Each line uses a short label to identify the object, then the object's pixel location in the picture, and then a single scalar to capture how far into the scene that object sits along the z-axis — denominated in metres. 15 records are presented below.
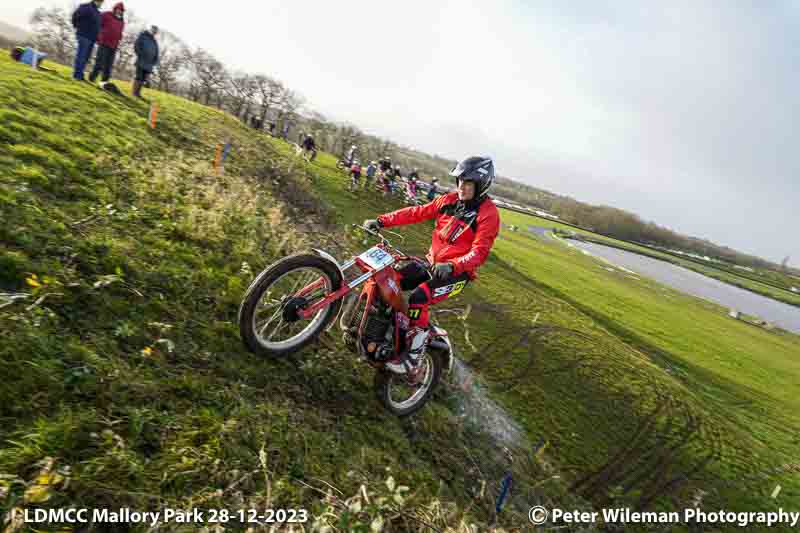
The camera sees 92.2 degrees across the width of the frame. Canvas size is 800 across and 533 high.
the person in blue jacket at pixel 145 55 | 14.19
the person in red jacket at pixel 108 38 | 12.64
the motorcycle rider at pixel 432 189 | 36.89
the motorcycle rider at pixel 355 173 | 24.45
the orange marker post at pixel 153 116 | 10.70
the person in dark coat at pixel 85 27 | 11.55
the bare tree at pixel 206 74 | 73.62
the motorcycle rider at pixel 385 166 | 30.48
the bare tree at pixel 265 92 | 76.38
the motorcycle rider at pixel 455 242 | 5.14
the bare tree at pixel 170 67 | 68.31
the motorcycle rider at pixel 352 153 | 27.15
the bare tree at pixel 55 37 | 68.25
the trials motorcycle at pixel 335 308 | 4.24
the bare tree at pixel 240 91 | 75.06
